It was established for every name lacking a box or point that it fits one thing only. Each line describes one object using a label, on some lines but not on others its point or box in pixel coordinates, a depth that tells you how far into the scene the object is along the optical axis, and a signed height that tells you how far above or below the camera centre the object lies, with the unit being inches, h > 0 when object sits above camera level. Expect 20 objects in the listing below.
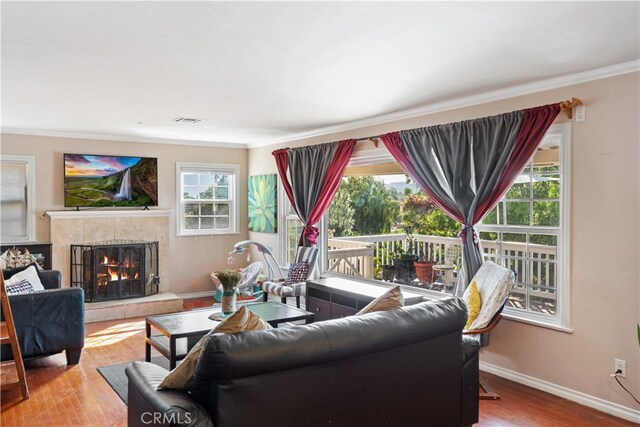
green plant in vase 162.1 -26.7
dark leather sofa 74.8 -30.0
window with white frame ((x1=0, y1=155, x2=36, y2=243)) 234.2 +6.6
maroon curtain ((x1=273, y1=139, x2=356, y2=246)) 226.2 +17.7
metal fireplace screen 246.5 -30.9
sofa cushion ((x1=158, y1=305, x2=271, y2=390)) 79.6 -23.4
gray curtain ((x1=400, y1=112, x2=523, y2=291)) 153.3 +16.8
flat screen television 249.4 +16.7
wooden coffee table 144.8 -36.8
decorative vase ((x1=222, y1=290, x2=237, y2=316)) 165.2 -31.4
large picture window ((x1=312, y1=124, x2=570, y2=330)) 147.9 -7.7
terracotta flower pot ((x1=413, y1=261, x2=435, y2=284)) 217.5 -27.3
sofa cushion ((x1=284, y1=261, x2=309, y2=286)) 231.8 -30.3
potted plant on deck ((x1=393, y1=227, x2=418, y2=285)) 221.3 -26.1
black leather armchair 156.7 -37.8
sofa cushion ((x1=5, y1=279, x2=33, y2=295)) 160.9 -26.4
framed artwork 280.9 +4.9
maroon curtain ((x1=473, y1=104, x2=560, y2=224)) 141.7 +21.3
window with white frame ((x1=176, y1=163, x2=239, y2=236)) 285.1 +7.9
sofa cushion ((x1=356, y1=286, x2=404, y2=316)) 103.2 -19.9
